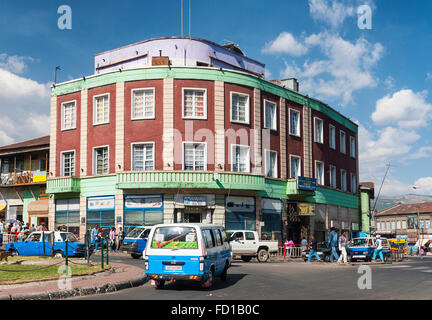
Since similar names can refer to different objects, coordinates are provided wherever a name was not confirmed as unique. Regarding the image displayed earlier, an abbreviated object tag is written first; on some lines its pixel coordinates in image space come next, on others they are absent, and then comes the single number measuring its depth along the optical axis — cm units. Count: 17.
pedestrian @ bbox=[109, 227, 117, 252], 3198
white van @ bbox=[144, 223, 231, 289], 1378
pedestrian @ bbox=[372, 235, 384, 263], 2944
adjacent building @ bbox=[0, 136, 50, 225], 4138
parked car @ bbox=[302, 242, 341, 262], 2894
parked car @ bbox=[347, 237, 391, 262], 2969
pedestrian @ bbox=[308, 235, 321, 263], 2759
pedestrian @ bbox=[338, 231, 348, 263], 2571
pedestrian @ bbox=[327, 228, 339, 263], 2673
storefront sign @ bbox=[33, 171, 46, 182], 4138
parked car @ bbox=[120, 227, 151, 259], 2661
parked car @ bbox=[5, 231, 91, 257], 2533
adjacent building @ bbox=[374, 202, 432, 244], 9519
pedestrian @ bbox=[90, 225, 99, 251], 3035
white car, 2753
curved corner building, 3309
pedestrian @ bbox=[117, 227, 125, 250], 3195
